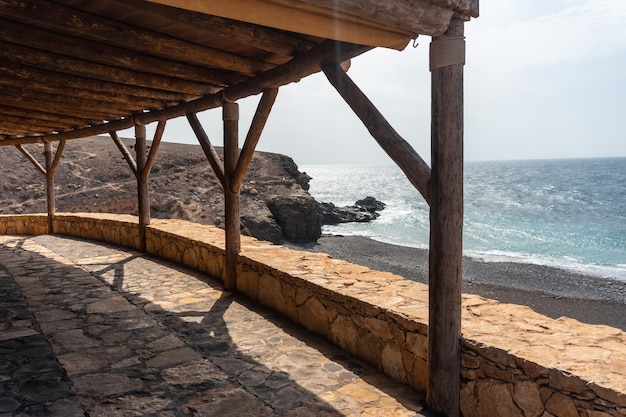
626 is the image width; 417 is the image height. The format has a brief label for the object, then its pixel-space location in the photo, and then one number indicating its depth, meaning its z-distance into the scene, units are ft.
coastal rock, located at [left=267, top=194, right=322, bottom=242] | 76.54
